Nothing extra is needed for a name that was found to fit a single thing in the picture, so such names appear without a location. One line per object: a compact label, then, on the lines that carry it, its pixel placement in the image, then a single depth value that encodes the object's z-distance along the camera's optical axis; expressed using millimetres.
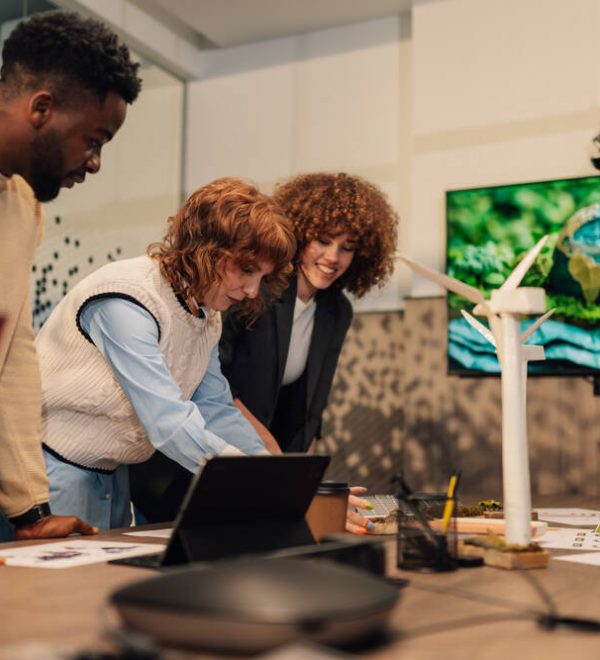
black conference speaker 512
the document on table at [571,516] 1622
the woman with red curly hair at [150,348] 1400
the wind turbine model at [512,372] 1010
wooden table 567
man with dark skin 1282
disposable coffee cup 1122
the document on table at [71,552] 967
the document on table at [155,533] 1275
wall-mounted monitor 4078
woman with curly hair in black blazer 2174
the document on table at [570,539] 1215
